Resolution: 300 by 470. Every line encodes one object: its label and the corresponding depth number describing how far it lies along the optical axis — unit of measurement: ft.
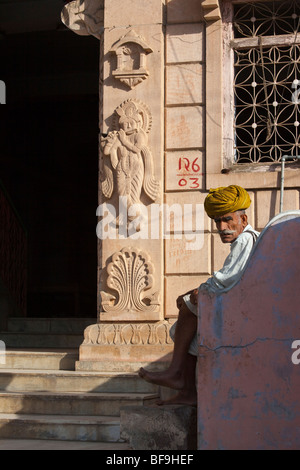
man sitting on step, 17.65
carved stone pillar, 24.76
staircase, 19.90
